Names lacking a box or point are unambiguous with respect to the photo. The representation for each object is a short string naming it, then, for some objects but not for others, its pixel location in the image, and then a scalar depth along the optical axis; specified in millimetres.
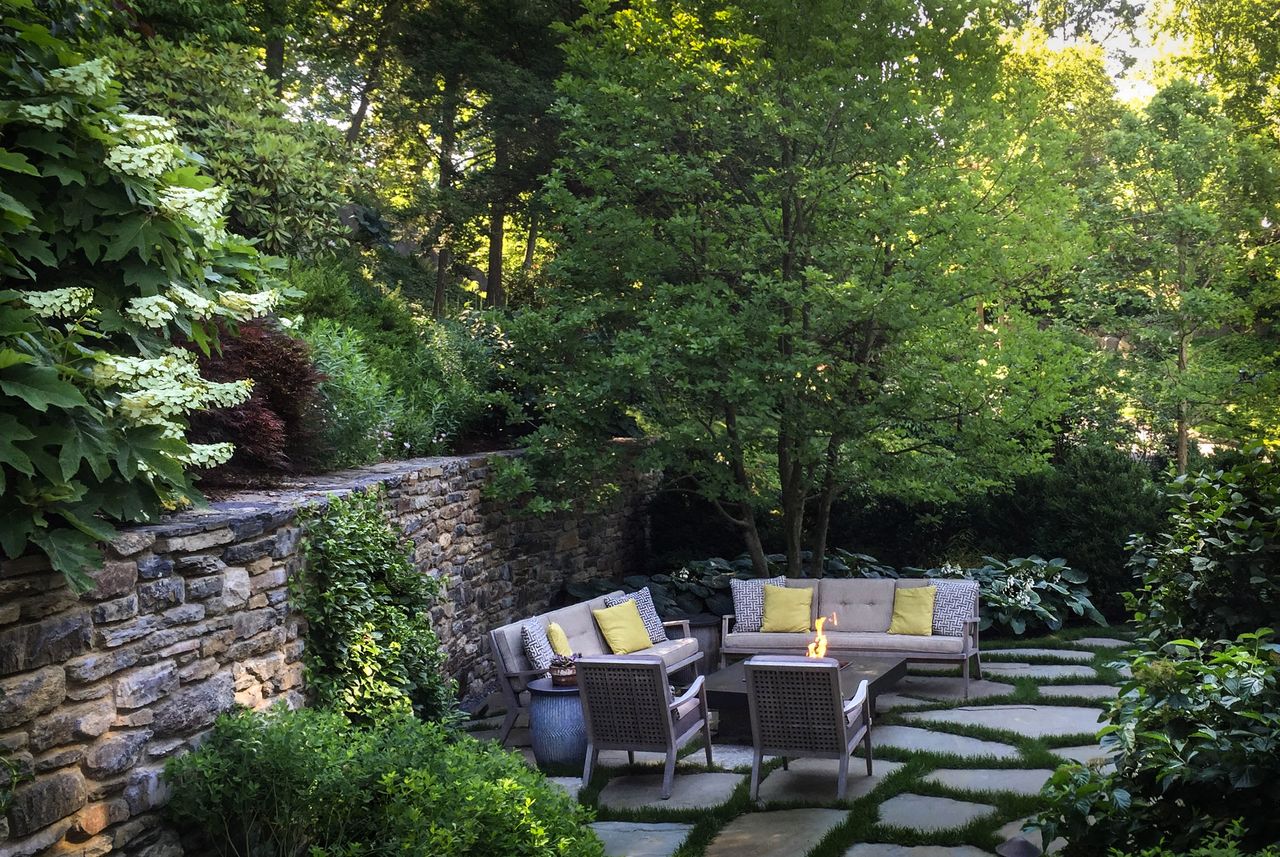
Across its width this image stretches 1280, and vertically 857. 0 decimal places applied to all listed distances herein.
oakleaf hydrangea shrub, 3301
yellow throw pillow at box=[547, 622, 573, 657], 7426
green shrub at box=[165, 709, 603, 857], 3664
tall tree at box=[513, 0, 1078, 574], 8359
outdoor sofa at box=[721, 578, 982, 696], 8133
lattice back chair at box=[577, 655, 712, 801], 5992
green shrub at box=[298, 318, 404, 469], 6836
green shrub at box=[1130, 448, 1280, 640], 3887
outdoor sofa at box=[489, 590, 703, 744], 7113
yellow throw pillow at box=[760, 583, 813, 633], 8688
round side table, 6590
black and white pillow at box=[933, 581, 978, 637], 8289
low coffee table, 6809
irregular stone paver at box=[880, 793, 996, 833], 5141
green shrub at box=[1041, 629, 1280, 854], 3244
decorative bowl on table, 6695
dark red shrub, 5309
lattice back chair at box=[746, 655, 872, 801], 5715
